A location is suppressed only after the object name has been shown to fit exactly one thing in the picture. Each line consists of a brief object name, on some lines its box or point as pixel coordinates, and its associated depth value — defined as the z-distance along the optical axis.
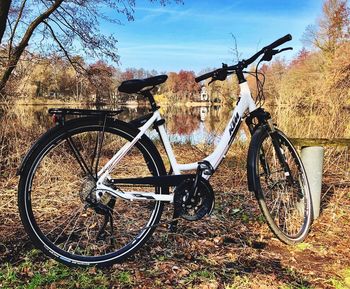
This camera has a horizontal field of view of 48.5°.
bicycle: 2.45
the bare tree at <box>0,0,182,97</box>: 8.59
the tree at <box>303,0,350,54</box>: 28.48
